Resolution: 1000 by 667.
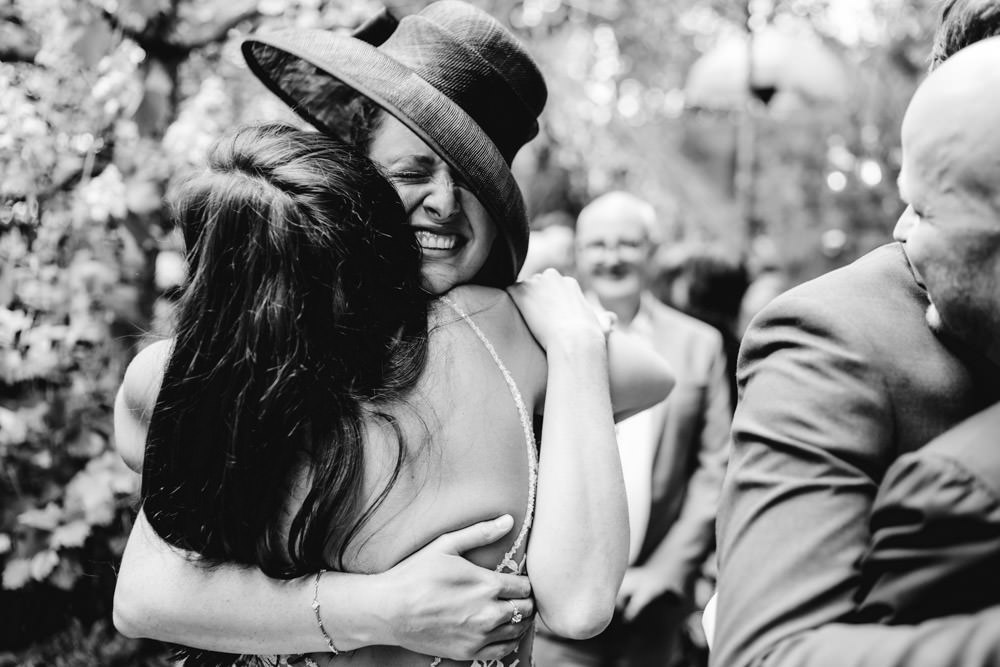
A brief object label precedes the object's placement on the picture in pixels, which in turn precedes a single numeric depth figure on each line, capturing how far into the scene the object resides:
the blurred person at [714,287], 4.60
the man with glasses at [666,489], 2.95
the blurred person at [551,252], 3.96
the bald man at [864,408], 0.91
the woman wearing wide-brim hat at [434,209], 1.35
